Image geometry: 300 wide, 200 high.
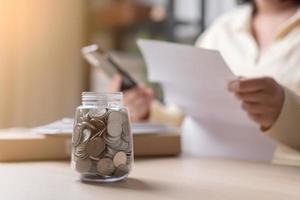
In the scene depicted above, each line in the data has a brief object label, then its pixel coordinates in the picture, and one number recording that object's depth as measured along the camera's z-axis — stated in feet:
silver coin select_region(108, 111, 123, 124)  2.60
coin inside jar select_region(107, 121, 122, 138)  2.59
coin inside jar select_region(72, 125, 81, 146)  2.61
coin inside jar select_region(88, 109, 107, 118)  2.60
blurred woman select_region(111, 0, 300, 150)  3.17
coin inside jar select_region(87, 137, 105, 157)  2.57
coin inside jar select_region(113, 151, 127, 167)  2.60
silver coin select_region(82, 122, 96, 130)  2.59
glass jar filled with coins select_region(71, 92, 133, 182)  2.58
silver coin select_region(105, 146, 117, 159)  2.58
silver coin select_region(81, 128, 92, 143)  2.58
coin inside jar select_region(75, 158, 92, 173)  2.60
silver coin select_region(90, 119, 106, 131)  2.58
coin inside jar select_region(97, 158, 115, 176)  2.59
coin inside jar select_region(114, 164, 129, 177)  2.64
